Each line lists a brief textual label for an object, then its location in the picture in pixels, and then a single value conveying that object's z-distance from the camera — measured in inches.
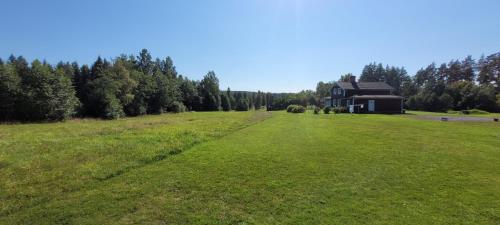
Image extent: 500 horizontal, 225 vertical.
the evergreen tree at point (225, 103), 2861.7
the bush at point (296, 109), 1648.6
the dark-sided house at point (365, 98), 1609.3
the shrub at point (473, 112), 1641.2
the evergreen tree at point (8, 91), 1066.7
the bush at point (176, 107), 2204.7
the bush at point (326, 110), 1481.3
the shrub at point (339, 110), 1530.4
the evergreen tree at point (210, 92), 2650.1
